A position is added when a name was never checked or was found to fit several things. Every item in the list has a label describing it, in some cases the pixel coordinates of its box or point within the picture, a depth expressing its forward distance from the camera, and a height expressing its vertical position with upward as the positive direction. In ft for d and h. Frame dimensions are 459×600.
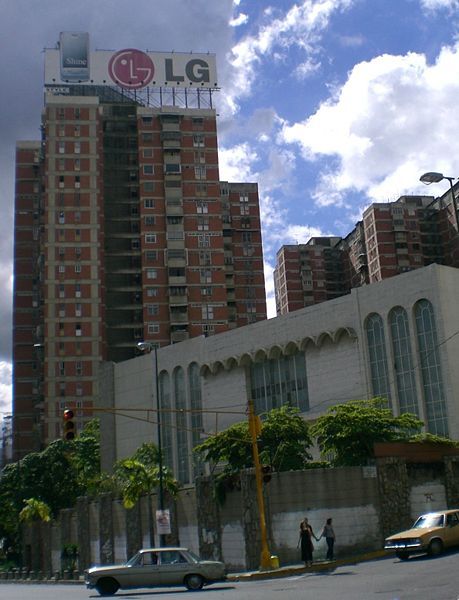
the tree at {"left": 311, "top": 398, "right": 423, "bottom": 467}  123.44 +11.18
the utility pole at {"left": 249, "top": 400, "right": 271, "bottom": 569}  97.30 +3.08
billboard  338.13 +183.57
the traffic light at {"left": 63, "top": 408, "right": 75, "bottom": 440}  81.41 +9.59
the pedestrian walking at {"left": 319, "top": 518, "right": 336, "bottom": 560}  98.68 -3.39
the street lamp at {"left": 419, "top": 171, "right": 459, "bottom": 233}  90.53 +35.16
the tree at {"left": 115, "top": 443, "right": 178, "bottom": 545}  140.15 +6.22
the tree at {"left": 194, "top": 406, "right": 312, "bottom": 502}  134.92 +11.01
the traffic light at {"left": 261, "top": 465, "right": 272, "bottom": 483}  94.79 +4.54
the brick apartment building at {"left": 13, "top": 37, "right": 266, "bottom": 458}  310.24 +102.99
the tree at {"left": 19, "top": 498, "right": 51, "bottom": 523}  185.57 +3.19
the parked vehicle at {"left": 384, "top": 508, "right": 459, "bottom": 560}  83.61 -3.42
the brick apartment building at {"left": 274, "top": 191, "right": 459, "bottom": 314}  392.47 +124.80
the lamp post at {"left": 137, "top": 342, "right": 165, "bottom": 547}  125.59 +2.32
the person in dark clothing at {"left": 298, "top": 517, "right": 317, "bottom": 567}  94.32 -4.09
